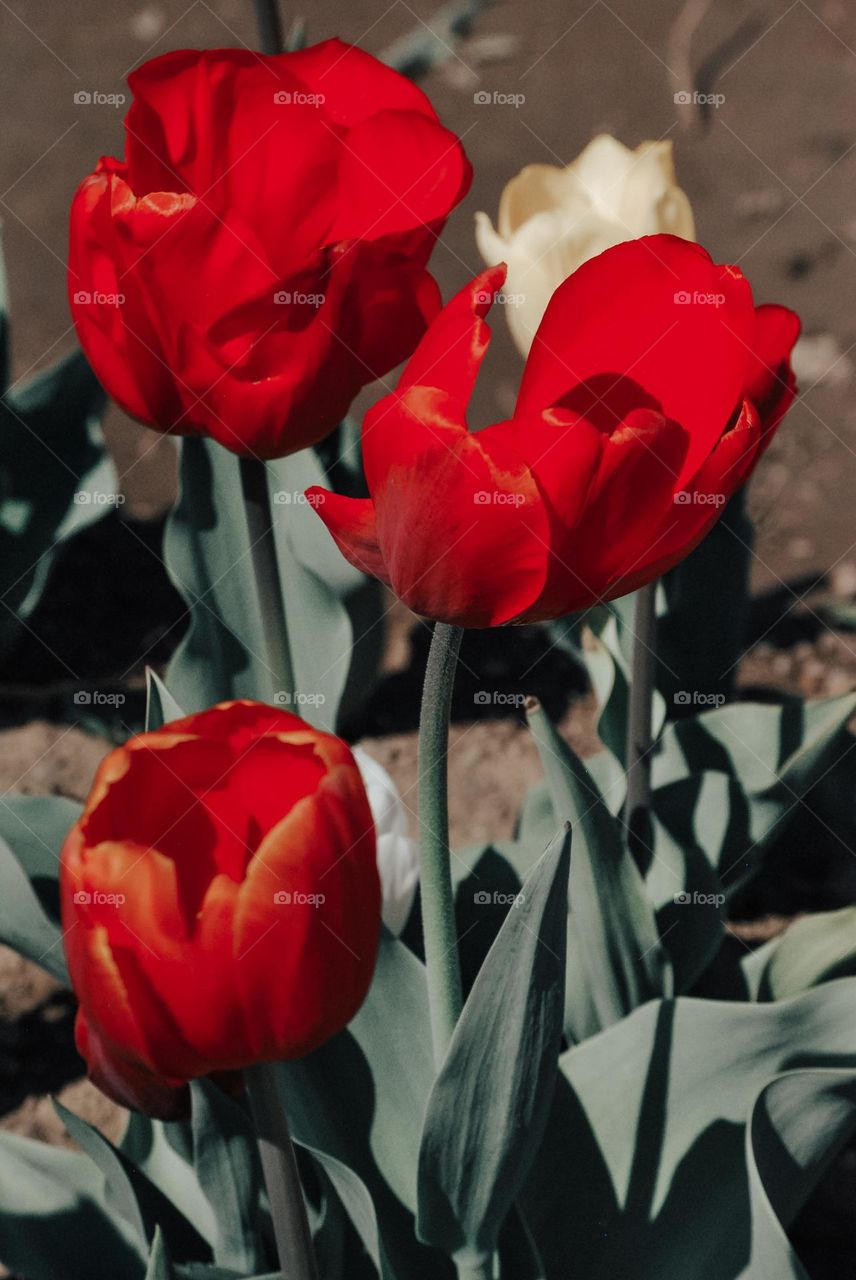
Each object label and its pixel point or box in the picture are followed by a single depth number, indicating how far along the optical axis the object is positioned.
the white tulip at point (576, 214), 0.72
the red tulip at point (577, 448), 0.58
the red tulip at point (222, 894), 0.57
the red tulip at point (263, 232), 0.63
